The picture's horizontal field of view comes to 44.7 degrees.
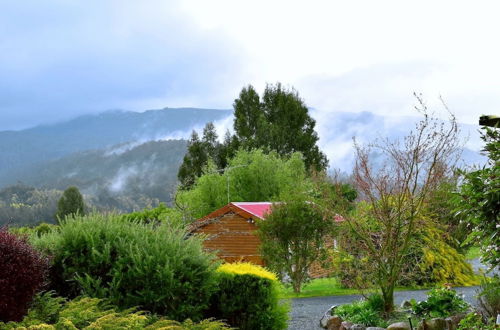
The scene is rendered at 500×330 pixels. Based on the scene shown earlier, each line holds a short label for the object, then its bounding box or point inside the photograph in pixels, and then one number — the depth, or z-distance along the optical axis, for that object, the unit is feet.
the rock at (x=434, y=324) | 27.45
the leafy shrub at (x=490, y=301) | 22.40
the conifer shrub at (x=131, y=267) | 24.41
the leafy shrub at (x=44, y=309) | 21.44
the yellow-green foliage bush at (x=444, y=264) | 47.37
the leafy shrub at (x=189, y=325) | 20.03
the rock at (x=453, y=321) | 27.68
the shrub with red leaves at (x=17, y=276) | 21.12
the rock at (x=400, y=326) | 27.63
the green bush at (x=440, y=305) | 29.17
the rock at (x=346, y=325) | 29.41
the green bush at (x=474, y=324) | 18.63
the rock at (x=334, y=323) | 31.14
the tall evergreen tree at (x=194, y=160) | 159.46
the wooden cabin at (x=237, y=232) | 67.82
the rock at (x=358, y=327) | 28.79
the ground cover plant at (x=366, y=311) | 29.63
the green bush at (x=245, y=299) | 27.22
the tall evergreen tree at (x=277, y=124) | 154.61
